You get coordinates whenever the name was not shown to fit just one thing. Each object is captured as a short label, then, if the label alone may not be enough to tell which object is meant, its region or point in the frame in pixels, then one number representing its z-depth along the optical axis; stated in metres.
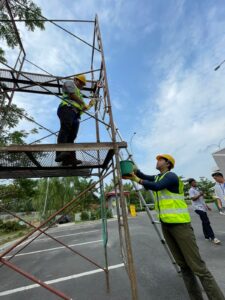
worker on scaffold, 3.36
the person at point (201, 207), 5.92
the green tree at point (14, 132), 5.17
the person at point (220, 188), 5.34
